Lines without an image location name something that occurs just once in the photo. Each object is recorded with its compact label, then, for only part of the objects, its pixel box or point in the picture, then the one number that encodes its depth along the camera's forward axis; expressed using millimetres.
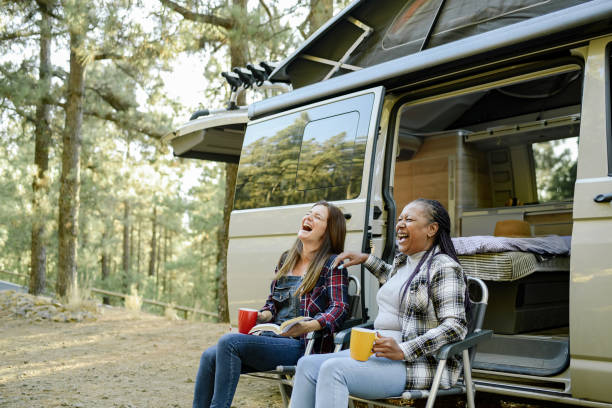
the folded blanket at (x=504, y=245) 3852
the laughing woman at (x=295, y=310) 3182
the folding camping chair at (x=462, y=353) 2607
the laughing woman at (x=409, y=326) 2631
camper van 2994
